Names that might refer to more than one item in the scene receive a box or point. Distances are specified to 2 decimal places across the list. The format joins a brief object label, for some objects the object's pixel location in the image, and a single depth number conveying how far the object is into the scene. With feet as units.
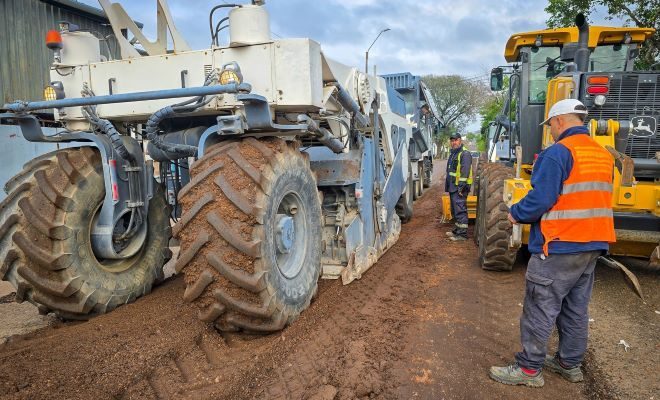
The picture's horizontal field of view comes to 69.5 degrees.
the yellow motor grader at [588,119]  14.69
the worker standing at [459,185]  25.29
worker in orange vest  9.63
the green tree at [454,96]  153.48
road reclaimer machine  10.21
